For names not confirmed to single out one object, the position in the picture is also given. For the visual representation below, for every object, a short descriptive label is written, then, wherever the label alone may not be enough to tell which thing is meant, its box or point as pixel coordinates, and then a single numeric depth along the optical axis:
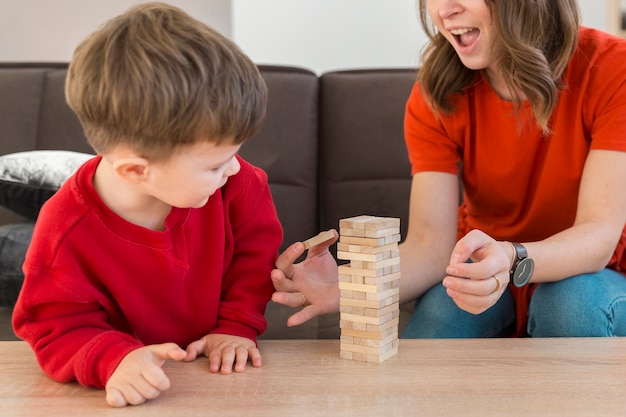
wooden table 0.86
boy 0.88
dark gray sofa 2.06
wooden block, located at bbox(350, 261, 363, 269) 1.00
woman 1.23
